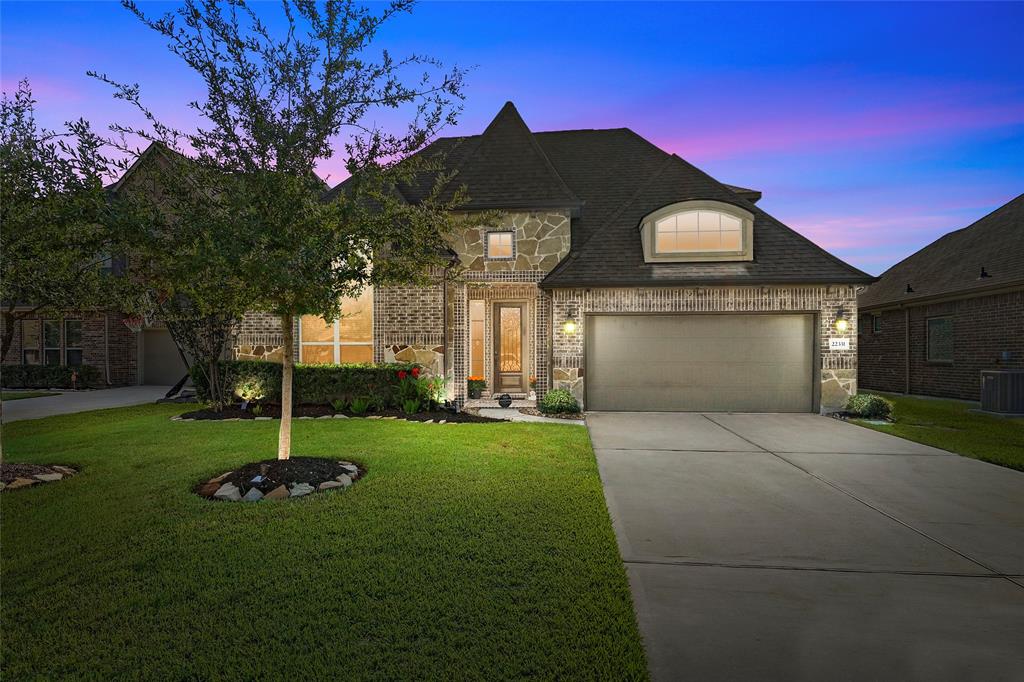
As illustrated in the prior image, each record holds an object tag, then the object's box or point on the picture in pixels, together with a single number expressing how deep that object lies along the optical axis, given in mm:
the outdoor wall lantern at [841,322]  10891
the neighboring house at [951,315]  12888
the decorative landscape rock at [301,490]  5056
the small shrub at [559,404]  10820
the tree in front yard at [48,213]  4605
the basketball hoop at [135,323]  14884
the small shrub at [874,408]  10352
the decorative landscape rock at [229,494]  4938
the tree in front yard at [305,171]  4844
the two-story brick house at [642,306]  11094
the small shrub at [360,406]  10242
